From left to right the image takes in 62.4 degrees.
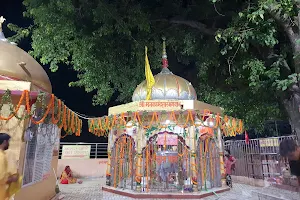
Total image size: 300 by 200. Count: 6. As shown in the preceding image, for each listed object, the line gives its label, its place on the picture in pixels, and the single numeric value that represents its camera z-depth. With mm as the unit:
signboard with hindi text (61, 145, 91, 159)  16922
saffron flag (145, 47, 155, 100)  10995
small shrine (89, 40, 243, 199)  10258
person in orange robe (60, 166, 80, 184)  14591
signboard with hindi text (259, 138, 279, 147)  10452
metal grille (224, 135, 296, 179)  10562
